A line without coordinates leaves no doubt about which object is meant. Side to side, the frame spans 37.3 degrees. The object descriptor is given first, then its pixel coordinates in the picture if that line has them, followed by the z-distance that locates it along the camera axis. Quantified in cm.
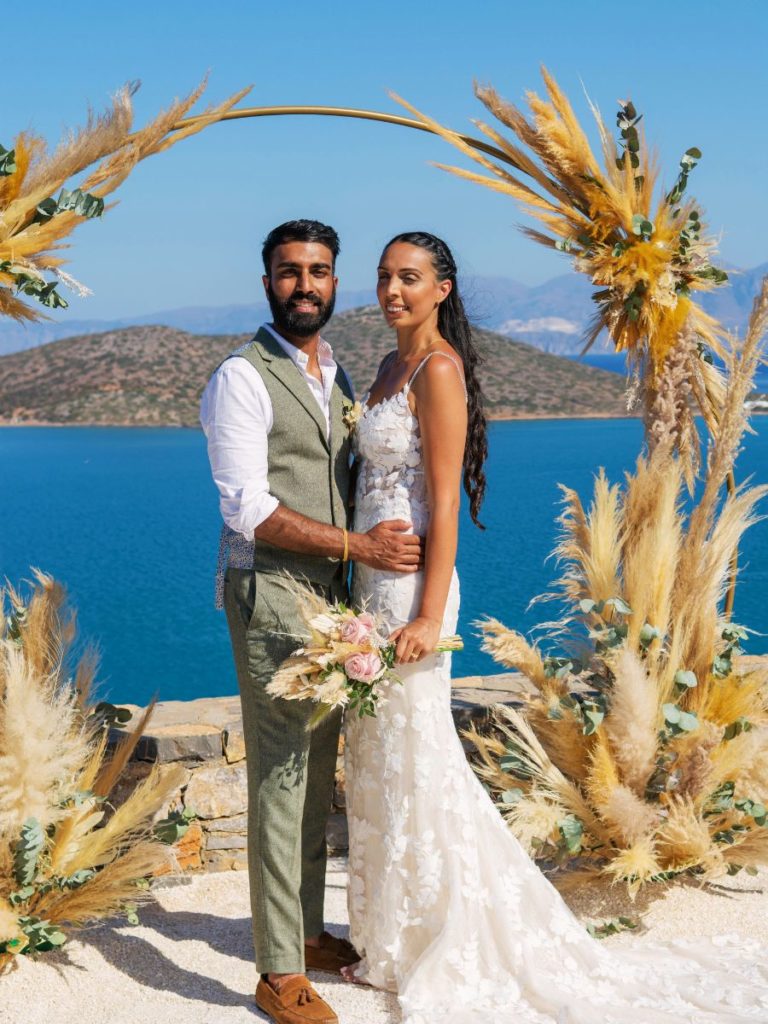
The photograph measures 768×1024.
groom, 293
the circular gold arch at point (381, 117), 386
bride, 297
